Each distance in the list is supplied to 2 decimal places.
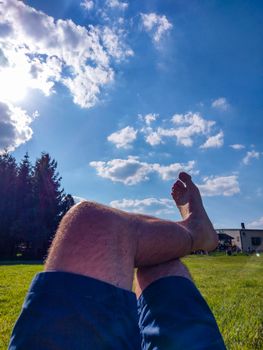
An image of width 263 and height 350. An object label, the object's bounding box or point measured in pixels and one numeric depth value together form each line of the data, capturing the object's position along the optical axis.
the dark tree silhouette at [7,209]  28.12
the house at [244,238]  50.50
